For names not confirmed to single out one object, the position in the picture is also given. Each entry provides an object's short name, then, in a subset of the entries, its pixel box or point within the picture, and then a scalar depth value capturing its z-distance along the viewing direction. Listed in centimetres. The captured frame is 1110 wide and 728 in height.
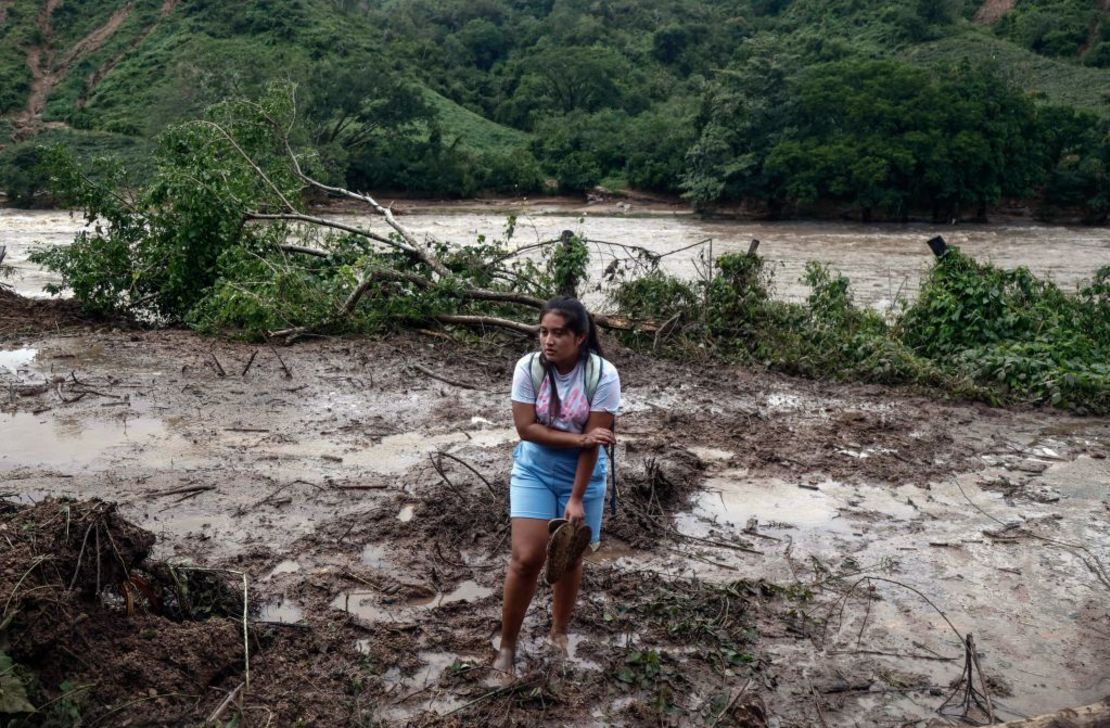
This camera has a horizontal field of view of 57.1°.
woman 390
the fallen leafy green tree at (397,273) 998
